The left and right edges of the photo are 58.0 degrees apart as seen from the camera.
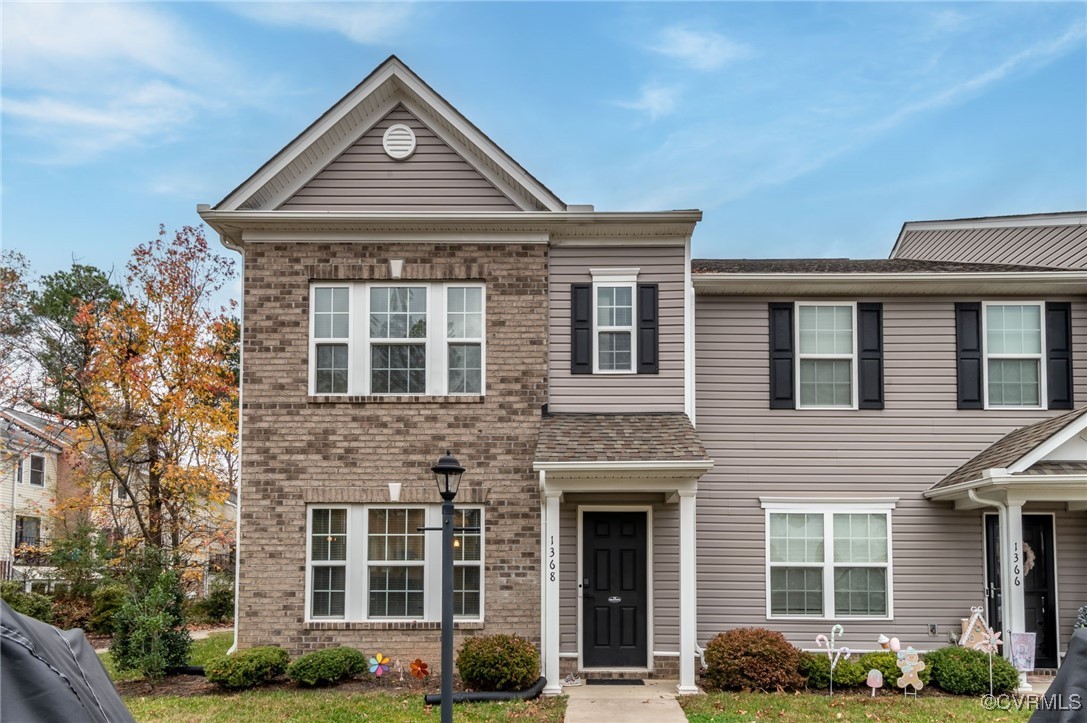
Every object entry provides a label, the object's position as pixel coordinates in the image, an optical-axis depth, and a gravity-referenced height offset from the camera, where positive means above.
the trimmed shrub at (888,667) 12.38 -2.58
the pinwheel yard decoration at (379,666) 12.78 -2.67
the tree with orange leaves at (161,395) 21.67 +1.46
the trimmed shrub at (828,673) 12.51 -2.68
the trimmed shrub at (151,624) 12.75 -2.17
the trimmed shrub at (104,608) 19.12 -2.93
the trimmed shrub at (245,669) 12.25 -2.62
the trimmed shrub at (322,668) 12.43 -2.63
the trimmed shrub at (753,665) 12.22 -2.52
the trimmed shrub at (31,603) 18.83 -2.78
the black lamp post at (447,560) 9.28 -0.95
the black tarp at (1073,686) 3.12 -0.71
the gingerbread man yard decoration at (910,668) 12.08 -2.51
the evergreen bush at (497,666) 11.84 -2.46
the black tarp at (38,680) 2.51 -0.58
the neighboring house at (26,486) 25.69 -0.92
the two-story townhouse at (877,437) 13.88 +0.38
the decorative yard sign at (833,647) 12.61 -2.43
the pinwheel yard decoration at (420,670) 12.67 -2.69
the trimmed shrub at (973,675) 12.19 -2.62
